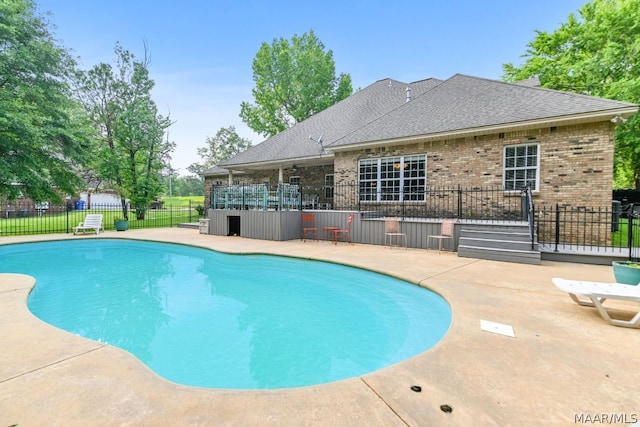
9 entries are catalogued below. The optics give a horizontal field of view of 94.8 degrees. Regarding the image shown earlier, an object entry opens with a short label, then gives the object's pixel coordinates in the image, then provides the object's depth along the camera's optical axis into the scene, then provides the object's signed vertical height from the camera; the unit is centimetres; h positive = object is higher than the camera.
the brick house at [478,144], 881 +231
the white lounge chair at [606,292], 361 -111
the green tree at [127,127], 1986 +534
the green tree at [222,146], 5050 +989
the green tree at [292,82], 3017 +1267
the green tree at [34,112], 1351 +445
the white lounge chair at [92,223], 1472 -106
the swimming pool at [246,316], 336 -186
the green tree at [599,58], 1448 +842
